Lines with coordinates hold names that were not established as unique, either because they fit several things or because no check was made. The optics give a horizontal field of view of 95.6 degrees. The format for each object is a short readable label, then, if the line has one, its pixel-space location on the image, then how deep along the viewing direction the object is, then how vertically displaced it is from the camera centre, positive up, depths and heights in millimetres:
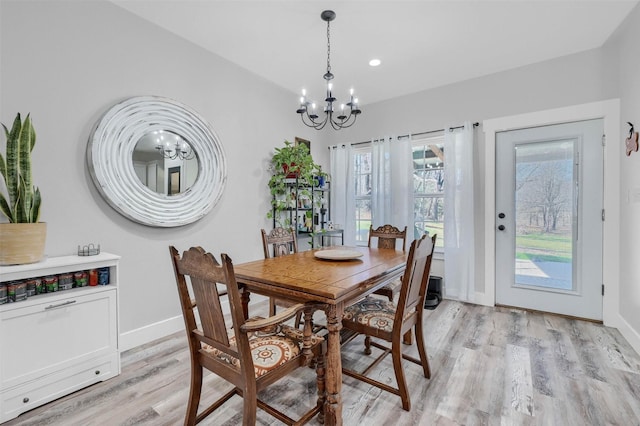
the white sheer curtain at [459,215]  3400 -22
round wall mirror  2221 +442
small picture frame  4047 +1026
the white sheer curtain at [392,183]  3836 +414
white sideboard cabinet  1578 -752
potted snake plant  1673 +82
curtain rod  3418 +1046
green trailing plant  3562 +526
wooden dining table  1406 -371
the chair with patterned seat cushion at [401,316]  1627 -654
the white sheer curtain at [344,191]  4344 +333
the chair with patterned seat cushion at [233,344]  1156 -645
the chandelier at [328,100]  2301 +919
